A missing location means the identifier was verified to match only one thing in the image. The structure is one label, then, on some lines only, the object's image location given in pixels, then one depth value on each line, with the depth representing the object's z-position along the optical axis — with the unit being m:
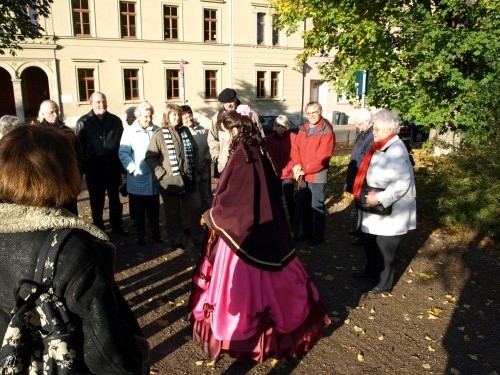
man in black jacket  5.68
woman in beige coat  5.32
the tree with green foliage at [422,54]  8.22
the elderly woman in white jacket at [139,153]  5.58
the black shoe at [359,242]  6.08
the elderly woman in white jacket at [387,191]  4.04
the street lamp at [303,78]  29.63
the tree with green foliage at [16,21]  9.41
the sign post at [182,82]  22.01
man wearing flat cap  5.89
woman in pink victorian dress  3.24
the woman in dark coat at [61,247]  1.43
